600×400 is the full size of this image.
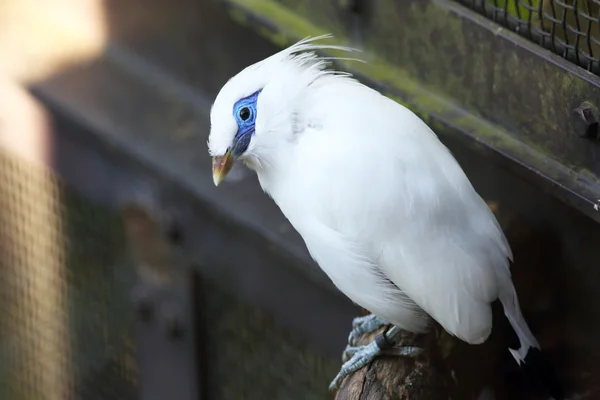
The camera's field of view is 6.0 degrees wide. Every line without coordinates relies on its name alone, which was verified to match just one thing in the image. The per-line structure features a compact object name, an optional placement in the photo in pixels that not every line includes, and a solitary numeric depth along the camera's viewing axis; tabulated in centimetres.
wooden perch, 300
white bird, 297
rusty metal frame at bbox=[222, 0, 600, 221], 302
